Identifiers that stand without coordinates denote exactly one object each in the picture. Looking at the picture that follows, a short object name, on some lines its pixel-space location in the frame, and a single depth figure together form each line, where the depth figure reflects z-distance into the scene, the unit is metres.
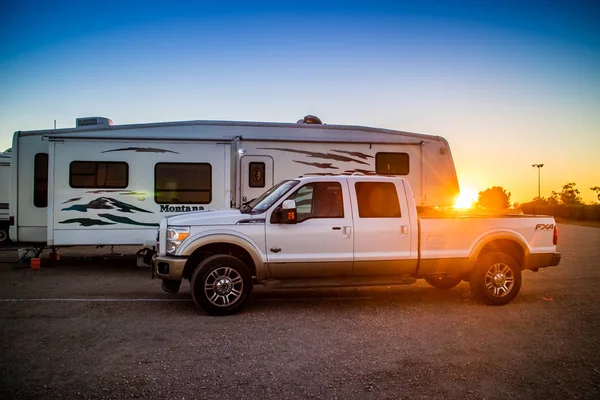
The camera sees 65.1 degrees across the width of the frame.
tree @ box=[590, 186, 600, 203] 76.91
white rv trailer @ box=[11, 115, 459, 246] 10.26
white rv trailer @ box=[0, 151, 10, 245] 15.47
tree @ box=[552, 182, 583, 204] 100.72
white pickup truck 6.82
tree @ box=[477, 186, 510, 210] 100.94
